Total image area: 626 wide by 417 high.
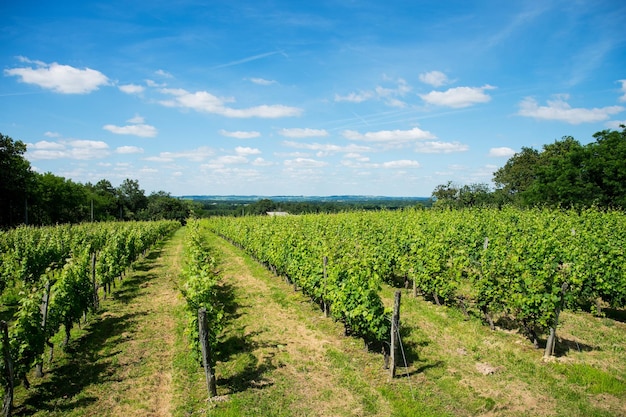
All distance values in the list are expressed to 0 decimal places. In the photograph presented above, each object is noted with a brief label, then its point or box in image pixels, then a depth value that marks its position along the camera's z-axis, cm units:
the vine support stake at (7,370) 588
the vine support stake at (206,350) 644
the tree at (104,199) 7244
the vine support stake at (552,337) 761
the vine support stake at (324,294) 1019
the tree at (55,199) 5248
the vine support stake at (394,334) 690
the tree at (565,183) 3225
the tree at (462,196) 4850
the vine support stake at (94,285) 1135
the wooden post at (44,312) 711
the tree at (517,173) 5353
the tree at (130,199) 8919
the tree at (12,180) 3994
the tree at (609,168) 3028
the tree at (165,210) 8488
